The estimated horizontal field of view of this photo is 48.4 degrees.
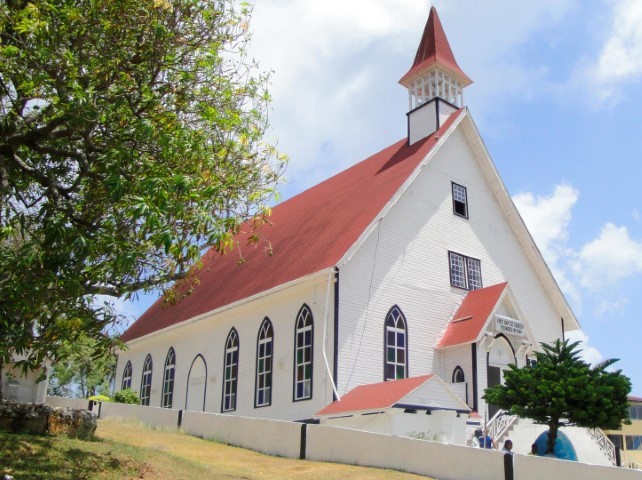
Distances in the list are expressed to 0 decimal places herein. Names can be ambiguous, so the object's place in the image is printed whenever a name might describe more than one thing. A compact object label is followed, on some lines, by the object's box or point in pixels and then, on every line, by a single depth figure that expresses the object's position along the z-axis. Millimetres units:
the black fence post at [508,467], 14039
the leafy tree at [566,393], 17531
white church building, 22734
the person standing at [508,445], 19281
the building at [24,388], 31297
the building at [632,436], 52597
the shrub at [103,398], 34566
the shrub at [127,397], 32688
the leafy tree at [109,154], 10992
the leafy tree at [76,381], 53906
